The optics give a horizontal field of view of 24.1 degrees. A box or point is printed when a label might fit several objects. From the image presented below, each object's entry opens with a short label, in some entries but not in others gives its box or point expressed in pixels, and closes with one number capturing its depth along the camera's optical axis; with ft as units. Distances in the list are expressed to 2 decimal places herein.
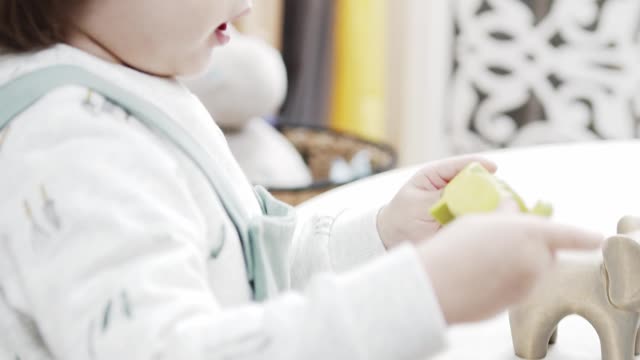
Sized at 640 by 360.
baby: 2.61
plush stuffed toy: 7.82
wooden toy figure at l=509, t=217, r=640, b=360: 3.14
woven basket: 8.59
